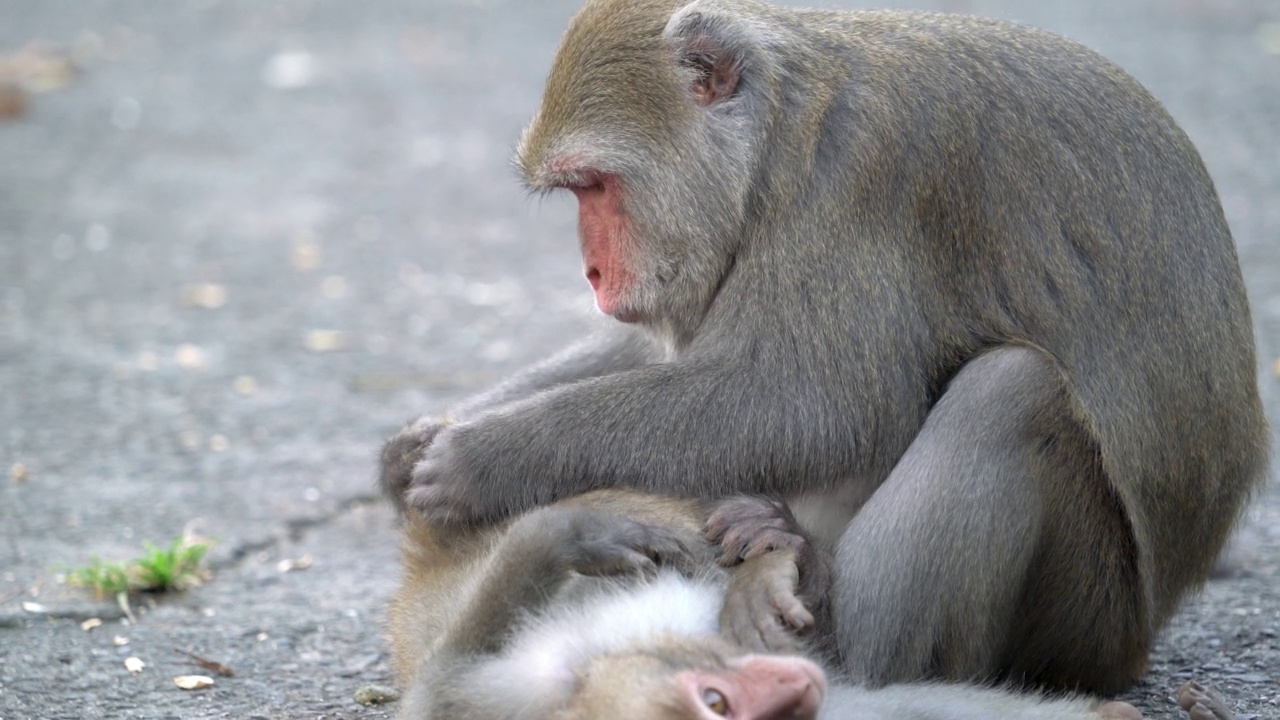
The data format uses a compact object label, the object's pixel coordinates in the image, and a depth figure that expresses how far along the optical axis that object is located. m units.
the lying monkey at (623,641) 5.75
